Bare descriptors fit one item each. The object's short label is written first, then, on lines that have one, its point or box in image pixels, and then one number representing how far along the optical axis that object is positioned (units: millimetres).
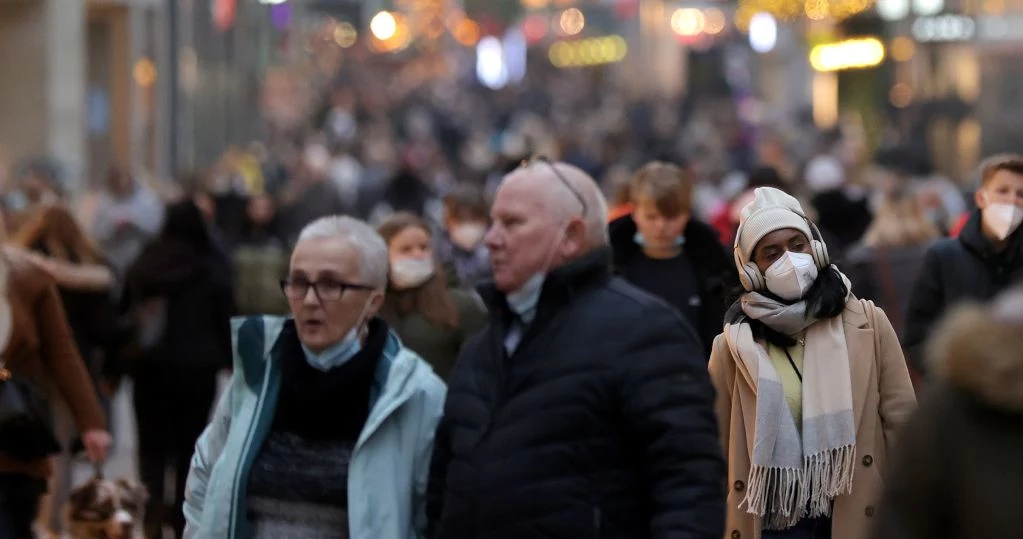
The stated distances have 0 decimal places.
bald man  9508
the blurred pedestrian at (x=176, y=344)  20469
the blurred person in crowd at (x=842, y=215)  25219
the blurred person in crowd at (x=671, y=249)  17219
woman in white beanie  11414
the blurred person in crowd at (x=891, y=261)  21844
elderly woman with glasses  10750
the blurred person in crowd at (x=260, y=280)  23203
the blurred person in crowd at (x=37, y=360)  14164
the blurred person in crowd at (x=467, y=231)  21016
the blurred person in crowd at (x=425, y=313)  16484
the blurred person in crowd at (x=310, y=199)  41969
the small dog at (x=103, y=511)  14594
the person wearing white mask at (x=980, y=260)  16547
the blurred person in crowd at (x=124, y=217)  31922
